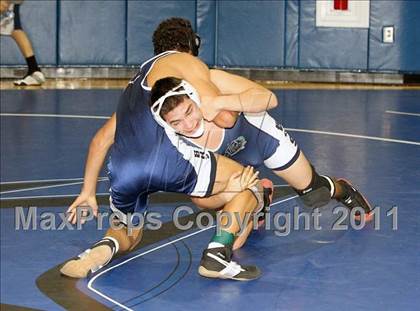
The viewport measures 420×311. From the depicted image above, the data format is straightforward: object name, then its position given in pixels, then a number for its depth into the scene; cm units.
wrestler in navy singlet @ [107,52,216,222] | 418
